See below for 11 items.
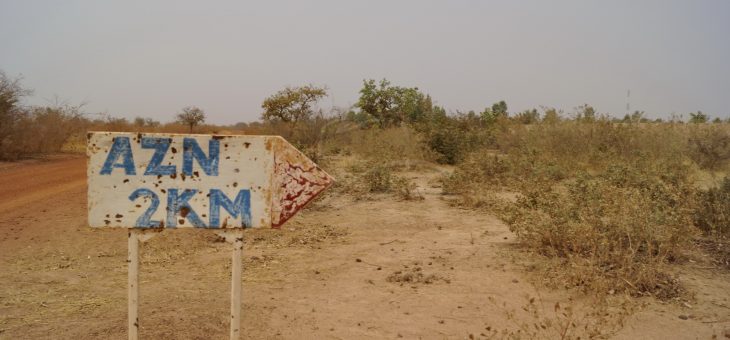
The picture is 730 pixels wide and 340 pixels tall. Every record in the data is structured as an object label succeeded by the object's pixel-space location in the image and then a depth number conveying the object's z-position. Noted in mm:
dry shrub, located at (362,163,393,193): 9656
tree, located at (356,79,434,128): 26909
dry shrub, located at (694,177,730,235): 5887
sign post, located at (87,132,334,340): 2818
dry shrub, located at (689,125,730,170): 12906
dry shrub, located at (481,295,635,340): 3693
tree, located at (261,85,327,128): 18675
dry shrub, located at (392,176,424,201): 8930
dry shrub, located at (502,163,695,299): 4539
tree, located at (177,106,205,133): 34031
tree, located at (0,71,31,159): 13867
